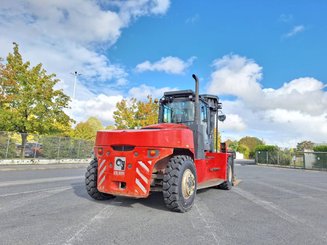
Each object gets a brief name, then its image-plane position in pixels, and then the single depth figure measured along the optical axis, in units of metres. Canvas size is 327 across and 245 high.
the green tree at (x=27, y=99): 21.59
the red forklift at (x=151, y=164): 5.35
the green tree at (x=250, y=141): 84.66
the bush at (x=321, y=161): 25.53
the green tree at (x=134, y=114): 33.58
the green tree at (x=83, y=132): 40.27
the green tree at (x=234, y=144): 71.36
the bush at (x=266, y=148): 37.26
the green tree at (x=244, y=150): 68.00
